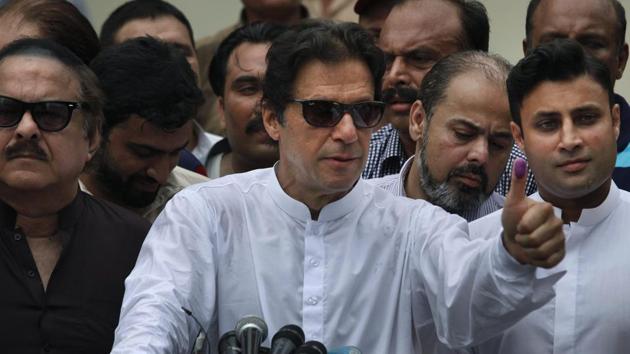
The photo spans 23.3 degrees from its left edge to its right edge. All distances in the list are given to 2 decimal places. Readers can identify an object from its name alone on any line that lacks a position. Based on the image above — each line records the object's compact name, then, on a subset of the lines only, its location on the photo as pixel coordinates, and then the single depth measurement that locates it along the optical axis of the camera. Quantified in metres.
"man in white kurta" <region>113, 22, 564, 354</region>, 5.06
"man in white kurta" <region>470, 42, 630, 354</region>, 5.15
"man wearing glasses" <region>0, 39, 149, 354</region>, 5.26
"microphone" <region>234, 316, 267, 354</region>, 4.22
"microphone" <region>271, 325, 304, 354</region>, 4.22
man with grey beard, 6.10
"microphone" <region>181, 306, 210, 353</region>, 4.41
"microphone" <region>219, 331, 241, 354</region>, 4.23
